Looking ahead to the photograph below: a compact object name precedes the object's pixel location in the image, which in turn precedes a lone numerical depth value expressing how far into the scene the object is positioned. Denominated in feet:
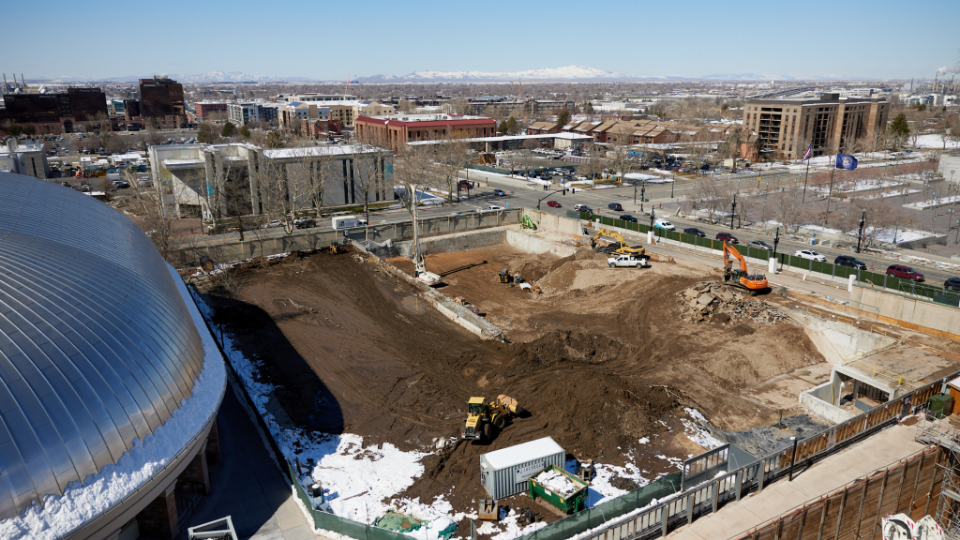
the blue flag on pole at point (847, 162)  234.17
